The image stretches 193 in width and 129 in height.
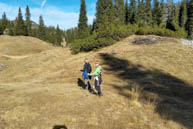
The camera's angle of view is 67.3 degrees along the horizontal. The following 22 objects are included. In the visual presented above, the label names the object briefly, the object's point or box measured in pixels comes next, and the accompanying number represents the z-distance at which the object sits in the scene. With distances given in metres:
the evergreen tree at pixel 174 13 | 60.88
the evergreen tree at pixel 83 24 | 46.59
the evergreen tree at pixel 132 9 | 65.34
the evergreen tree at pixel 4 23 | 72.82
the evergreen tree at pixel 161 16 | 56.39
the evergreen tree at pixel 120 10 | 58.05
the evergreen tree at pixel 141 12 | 53.97
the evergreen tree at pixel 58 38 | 84.35
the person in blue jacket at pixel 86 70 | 9.38
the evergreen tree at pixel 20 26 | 61.22
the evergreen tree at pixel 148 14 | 55.88
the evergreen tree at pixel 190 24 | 52.58
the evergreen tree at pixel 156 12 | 55.81
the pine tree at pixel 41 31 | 78.25
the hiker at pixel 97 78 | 8.11
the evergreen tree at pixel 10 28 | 66.94
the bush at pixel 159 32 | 25.92
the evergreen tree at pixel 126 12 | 67.81
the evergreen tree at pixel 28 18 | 74.84
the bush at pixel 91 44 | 25.25
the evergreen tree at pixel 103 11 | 43.80
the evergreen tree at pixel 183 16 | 64.06
